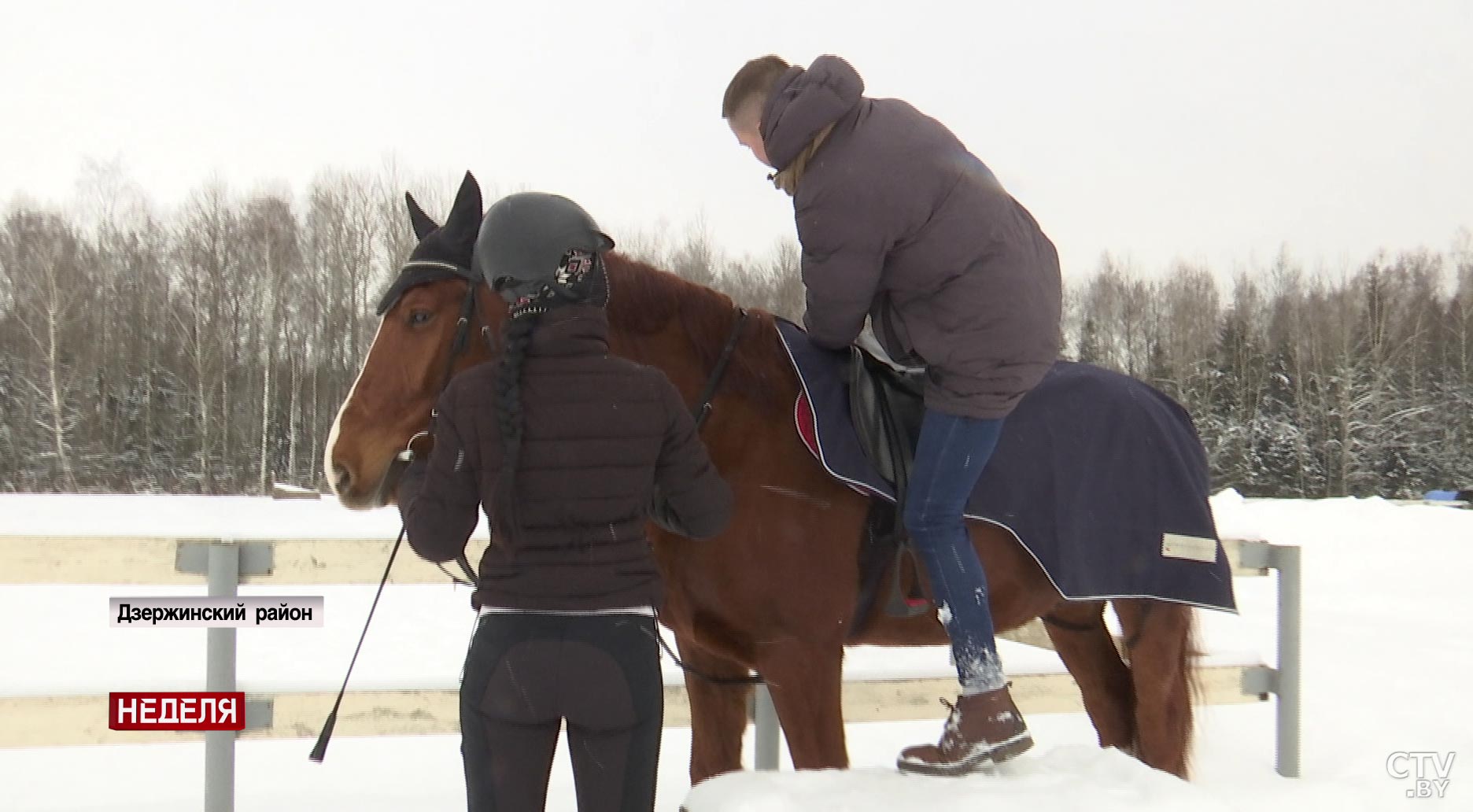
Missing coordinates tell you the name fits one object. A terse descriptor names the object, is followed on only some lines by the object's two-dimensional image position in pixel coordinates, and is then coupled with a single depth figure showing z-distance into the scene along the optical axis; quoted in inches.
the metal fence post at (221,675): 129.0
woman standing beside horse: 68.8
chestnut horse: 92.7
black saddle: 96.7
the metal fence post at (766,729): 149.1
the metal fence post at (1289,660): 167.0
